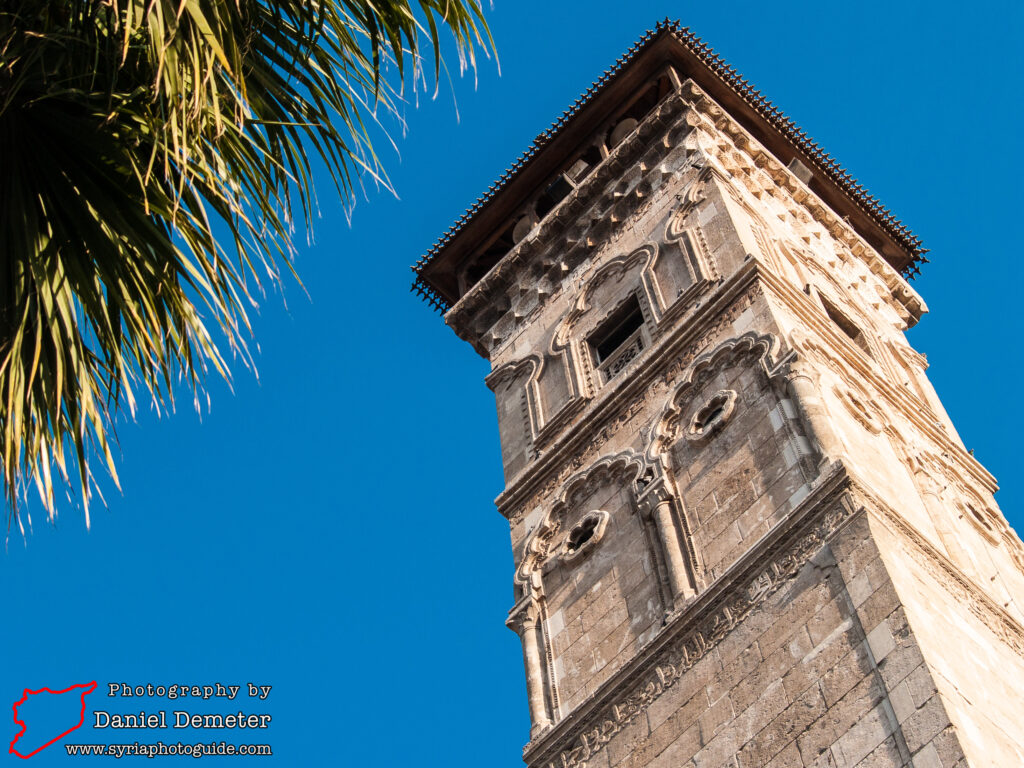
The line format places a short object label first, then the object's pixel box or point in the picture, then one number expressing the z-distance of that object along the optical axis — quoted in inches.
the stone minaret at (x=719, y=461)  426.2
